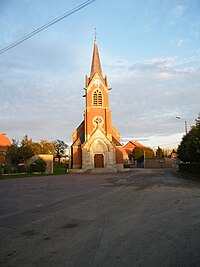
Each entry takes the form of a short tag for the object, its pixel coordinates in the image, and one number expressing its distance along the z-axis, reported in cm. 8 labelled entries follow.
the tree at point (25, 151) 3531
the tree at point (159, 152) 8286
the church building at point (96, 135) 4119
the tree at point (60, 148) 8090
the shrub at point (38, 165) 3528
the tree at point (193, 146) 2073
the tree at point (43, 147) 5564
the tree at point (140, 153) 7488
